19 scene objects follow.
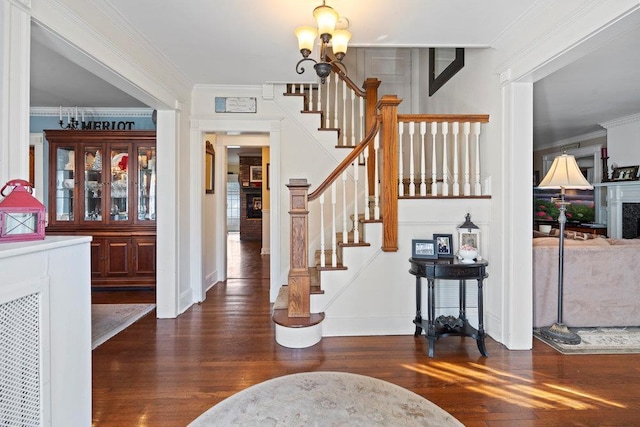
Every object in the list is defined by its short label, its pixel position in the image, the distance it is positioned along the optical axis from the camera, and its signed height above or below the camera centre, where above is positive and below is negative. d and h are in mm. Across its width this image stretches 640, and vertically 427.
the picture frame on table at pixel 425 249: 2768 -293
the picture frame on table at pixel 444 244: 2828 -255
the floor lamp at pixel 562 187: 2764 +255
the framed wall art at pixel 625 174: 5473 +741
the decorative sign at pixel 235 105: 3893 +1351
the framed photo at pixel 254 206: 10508 +310
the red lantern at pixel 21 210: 1274 +23
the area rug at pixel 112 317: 2920 -1077
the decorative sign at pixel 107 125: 4445 +1274
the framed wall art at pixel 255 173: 10492 +1381
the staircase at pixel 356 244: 2773 -254
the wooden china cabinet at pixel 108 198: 4281 +236
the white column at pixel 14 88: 1491 +615
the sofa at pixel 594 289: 2947 -675
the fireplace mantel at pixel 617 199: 5531 +301
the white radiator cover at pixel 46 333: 1113 -464
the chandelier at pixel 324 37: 1974 +1174
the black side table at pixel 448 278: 2551 -515
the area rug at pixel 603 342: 2570 -1073
